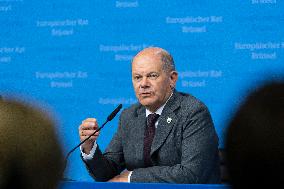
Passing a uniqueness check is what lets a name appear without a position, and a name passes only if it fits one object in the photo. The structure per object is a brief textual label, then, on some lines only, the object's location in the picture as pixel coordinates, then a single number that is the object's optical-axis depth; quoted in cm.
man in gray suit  565
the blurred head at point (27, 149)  247
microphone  537
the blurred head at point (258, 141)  240
